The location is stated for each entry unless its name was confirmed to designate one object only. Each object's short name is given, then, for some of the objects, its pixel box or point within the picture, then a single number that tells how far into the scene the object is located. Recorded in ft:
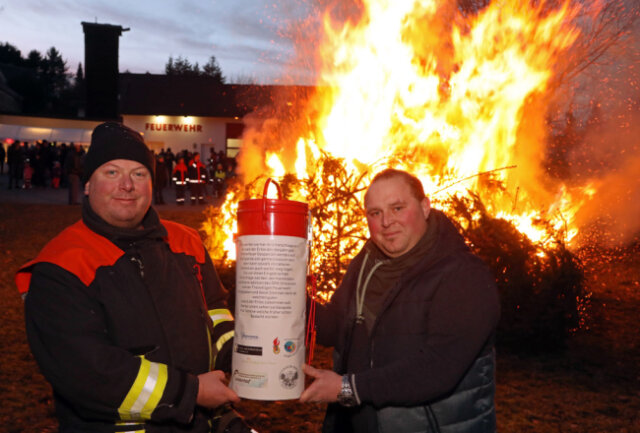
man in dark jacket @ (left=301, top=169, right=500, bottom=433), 8.11
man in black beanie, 7.32
